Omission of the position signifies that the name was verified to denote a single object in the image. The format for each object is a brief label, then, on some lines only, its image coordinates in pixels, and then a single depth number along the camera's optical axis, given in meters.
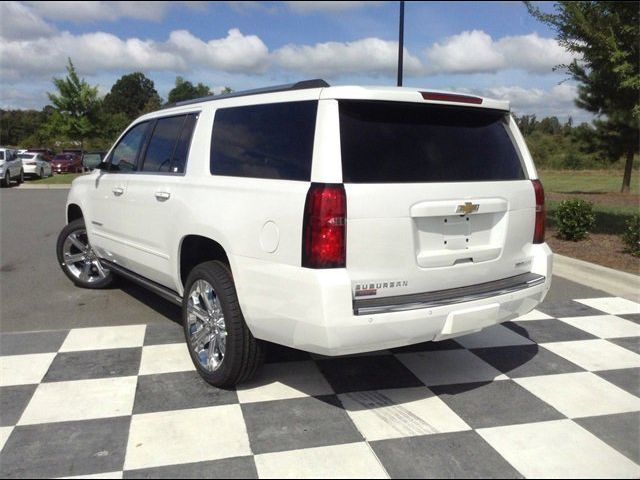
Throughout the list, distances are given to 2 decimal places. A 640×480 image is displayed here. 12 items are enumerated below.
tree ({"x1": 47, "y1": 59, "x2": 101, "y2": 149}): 35.72
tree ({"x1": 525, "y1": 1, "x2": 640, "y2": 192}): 8.26
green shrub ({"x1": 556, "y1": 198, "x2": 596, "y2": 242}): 9.20
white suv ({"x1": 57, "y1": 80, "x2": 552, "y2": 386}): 3.07
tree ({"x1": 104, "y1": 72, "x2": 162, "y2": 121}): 110.75
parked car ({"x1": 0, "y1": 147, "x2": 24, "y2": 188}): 23.77
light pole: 13.80
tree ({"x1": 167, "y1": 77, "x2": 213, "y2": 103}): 88.06
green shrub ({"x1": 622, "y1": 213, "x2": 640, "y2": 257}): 7.93
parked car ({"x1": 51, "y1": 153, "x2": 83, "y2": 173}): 36.44
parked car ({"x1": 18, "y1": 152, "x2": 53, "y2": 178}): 29.45
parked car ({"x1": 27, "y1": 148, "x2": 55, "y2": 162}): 41.49
